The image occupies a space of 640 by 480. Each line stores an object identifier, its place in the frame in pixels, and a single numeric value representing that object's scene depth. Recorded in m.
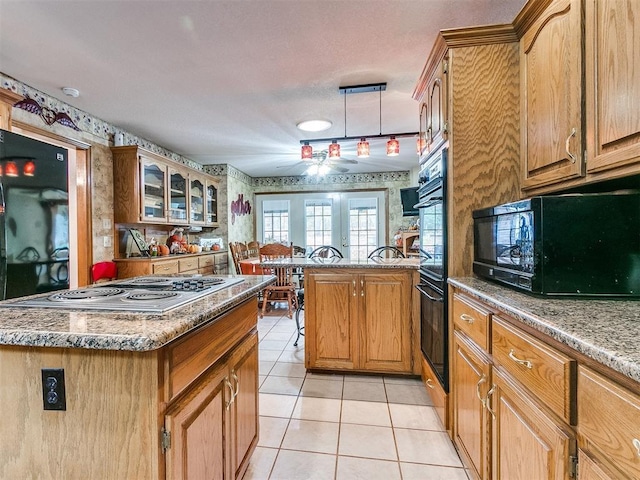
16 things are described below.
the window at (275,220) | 6.50
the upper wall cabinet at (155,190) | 3.58
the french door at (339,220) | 6.21
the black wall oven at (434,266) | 1.71
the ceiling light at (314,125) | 3.38
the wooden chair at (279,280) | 4.07
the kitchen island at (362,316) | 2.34
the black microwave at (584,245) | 1.07
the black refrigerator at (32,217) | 1.86
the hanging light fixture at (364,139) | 2.64
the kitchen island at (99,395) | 0.76
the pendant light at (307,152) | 3.13
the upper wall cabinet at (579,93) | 0.97
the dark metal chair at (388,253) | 5.28
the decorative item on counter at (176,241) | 4.32
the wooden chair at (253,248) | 5.60
